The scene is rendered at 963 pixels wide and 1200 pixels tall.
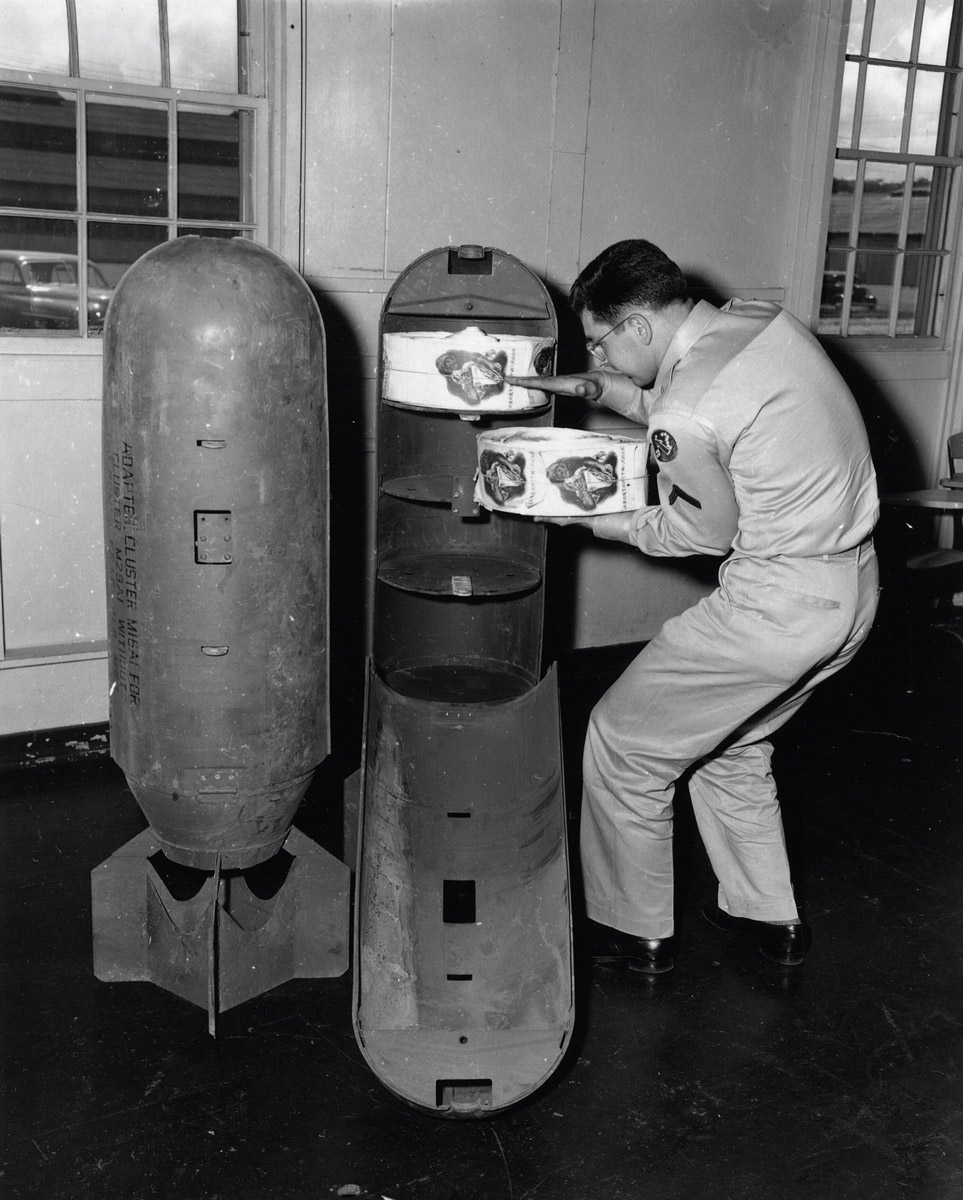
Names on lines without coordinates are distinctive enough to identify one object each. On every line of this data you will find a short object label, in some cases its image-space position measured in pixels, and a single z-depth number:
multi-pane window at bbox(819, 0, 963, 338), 5.40
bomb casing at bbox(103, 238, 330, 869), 2.38
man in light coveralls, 2.46
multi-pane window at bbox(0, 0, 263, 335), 3.59
